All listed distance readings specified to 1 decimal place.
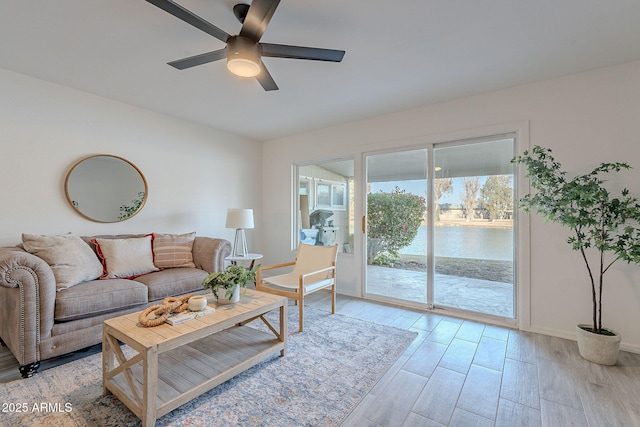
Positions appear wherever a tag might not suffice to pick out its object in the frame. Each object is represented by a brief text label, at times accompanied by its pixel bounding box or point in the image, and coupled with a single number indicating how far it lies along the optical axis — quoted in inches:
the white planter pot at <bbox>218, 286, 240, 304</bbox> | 80.4
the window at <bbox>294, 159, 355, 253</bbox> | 159.2
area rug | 60.5
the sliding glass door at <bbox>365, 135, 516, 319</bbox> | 117.0
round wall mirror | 115.2
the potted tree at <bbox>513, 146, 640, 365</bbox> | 81.0
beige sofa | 73.6
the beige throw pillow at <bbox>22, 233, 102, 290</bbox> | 87.9
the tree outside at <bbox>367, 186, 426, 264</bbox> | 137.6
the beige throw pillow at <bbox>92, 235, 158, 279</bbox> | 105.3
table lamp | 147.4
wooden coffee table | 56.9
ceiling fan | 58.6
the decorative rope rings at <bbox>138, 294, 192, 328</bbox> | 64.7
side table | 145.3
